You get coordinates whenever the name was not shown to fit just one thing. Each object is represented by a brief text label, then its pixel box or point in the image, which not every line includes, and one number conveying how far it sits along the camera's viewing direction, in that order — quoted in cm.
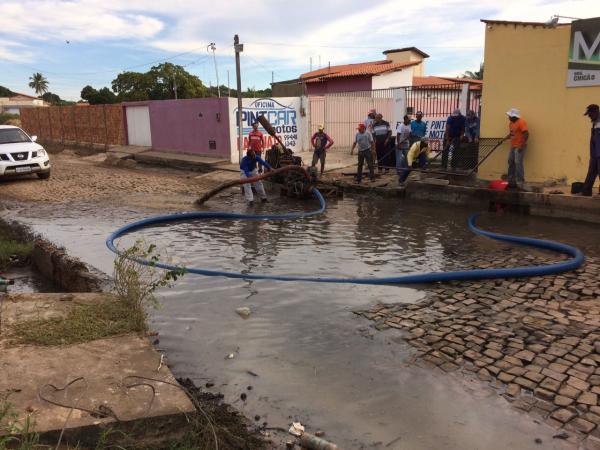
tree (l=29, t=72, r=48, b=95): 9850
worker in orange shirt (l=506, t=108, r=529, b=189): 1115
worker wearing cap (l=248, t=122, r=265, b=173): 1323
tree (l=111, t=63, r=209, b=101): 4791
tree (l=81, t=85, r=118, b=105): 5806
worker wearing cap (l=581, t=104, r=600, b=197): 933
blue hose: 610
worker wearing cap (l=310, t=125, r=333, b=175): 1469
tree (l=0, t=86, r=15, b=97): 9938
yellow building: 1076
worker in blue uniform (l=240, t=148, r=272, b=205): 1183
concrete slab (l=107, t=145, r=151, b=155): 2422
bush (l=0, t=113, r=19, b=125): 4927
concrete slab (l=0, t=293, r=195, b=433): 283
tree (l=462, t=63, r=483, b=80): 3935
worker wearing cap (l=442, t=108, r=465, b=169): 1274
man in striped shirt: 1469
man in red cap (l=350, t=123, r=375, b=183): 1344
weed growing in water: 378
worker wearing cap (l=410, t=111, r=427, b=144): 1396
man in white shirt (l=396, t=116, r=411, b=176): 1389
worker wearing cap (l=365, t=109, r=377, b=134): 1474
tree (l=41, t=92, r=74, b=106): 9144
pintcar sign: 1883
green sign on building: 1023
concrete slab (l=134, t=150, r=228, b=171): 1895
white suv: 1443
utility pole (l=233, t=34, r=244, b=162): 1521
